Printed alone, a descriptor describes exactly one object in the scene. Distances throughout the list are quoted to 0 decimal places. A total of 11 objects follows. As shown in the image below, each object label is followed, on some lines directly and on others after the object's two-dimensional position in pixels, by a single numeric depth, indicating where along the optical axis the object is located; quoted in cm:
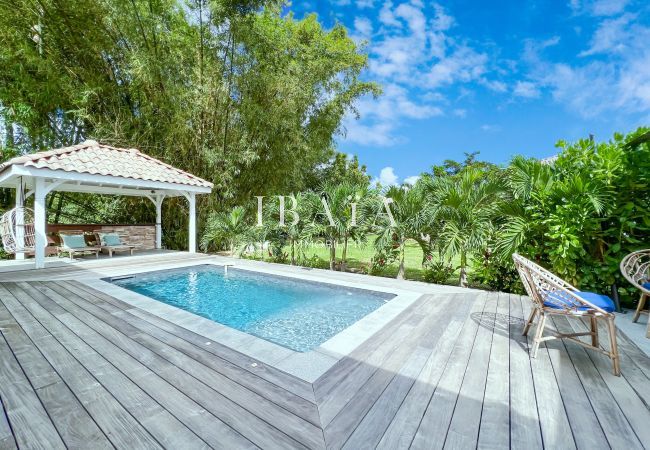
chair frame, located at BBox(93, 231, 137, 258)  900
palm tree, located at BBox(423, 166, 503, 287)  531
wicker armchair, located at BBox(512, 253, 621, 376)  238
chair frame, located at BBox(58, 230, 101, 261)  816
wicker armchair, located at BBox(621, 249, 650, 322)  355
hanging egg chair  677
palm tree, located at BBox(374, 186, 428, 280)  606
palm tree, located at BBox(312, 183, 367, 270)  687
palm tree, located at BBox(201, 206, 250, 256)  884
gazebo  663
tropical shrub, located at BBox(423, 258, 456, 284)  625
